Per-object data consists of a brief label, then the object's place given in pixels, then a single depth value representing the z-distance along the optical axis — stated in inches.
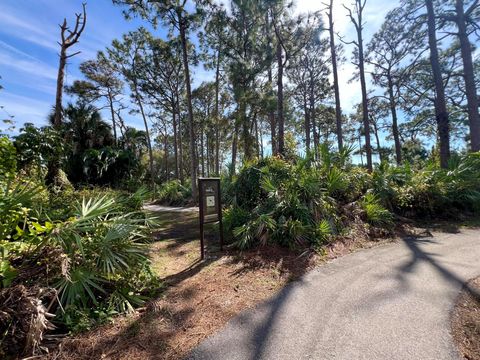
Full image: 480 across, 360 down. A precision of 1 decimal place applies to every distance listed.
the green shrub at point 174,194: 618.7
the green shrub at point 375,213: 221.1
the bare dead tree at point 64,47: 307.1
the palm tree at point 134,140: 746.1
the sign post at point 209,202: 178.1
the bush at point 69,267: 86.6
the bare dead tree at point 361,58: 503.8
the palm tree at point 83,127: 608.4
